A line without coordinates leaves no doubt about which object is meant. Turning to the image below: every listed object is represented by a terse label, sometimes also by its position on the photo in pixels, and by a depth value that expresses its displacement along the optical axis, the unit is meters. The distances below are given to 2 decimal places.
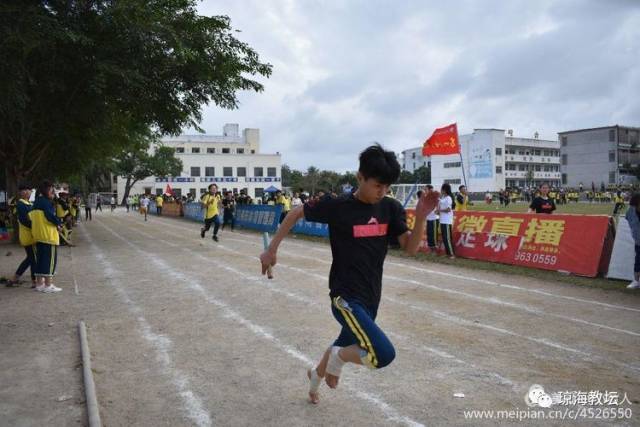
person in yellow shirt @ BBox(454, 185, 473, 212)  16.50
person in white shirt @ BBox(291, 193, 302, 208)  23.72
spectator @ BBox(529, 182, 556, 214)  12.86
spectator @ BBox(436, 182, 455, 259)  13.69
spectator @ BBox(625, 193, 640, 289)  8.91
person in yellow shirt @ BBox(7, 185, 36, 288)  9.05
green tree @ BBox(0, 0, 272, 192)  11.30
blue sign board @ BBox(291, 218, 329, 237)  20.10
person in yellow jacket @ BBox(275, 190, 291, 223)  22.95
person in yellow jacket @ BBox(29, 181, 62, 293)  8.89
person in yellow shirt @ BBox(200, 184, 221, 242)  17.81
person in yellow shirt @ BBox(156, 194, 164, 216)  47.03
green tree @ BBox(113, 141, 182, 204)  70.94
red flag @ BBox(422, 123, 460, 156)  20.45
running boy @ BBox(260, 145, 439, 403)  3.47
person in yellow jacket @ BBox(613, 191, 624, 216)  26.88
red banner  10.62
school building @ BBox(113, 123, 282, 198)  81.75
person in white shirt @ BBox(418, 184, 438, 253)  14.50
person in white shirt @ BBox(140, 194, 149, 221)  37.69
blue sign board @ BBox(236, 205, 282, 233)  23.09
